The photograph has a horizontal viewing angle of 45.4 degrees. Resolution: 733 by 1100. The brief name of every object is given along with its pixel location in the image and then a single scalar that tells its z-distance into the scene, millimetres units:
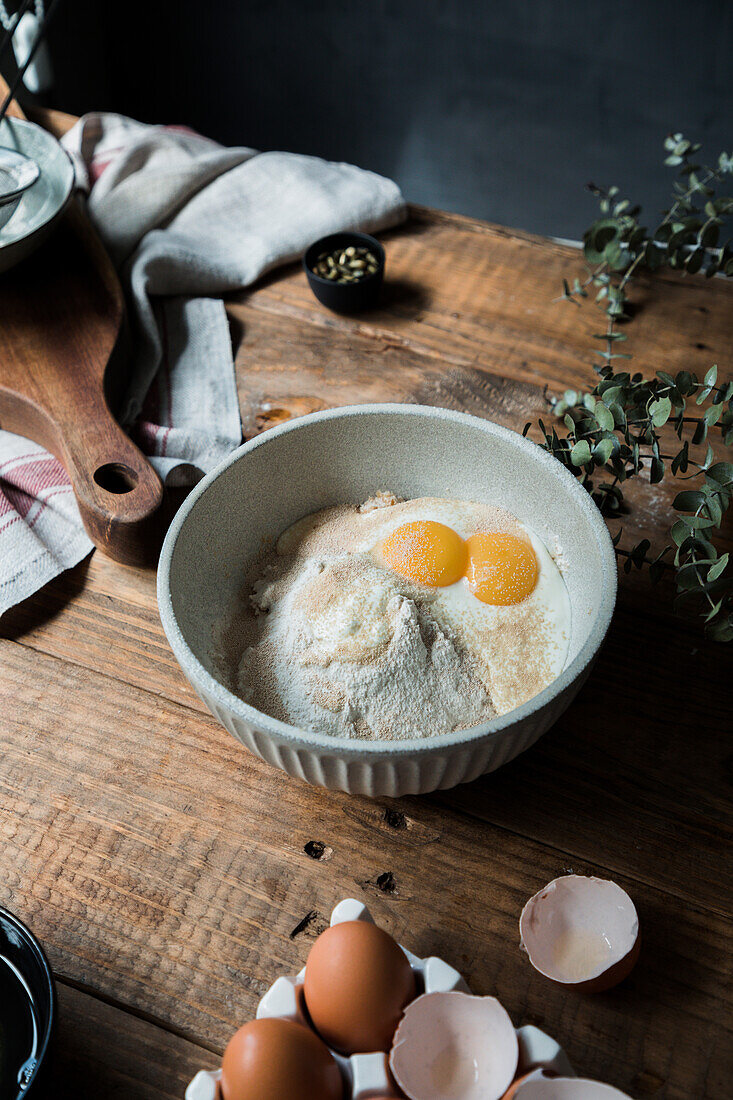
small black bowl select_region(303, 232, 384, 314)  1414
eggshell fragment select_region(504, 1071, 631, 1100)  632
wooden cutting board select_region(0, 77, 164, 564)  1061
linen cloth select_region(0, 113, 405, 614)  1172
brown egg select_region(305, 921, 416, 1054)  676
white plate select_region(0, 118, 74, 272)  1238
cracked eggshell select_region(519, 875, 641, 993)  764
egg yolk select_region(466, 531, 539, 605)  970
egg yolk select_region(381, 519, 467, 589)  980
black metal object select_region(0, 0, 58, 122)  1231
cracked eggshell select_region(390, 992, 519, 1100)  650
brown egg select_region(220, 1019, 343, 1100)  630
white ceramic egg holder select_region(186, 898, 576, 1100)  650
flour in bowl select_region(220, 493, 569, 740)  869
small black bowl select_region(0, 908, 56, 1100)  653
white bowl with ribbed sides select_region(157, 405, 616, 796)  757
